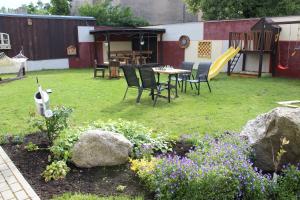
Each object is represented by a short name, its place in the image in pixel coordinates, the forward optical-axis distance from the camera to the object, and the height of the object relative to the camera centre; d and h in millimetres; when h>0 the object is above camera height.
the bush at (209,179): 2398 -1085
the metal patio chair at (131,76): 6846 -543
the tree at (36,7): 31586 +5453
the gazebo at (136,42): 14802 +707
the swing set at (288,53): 10938 -49
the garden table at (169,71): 7086 -457
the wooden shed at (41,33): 14352 +1130
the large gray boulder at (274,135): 2707 -840
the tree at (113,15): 23078 +3148
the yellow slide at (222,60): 10916 -277
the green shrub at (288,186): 2529 -1196
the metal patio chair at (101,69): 11635 -622
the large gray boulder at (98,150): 3205 -1084
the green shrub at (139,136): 3443 -1096
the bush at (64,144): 3297 -1081
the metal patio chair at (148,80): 6493 -617
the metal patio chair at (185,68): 8220 -473
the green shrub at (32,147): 3615 -1177
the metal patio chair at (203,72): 8018 -549
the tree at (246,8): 18312 +2962
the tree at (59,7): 26634 +4421
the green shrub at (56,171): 2959 -1235
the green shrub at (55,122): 3554 -866
